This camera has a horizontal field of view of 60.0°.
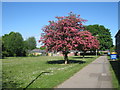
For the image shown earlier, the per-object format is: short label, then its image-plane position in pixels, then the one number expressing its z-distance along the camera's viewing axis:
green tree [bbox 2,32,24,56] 31.44
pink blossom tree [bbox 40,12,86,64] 10.60
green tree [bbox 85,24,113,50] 33.95
